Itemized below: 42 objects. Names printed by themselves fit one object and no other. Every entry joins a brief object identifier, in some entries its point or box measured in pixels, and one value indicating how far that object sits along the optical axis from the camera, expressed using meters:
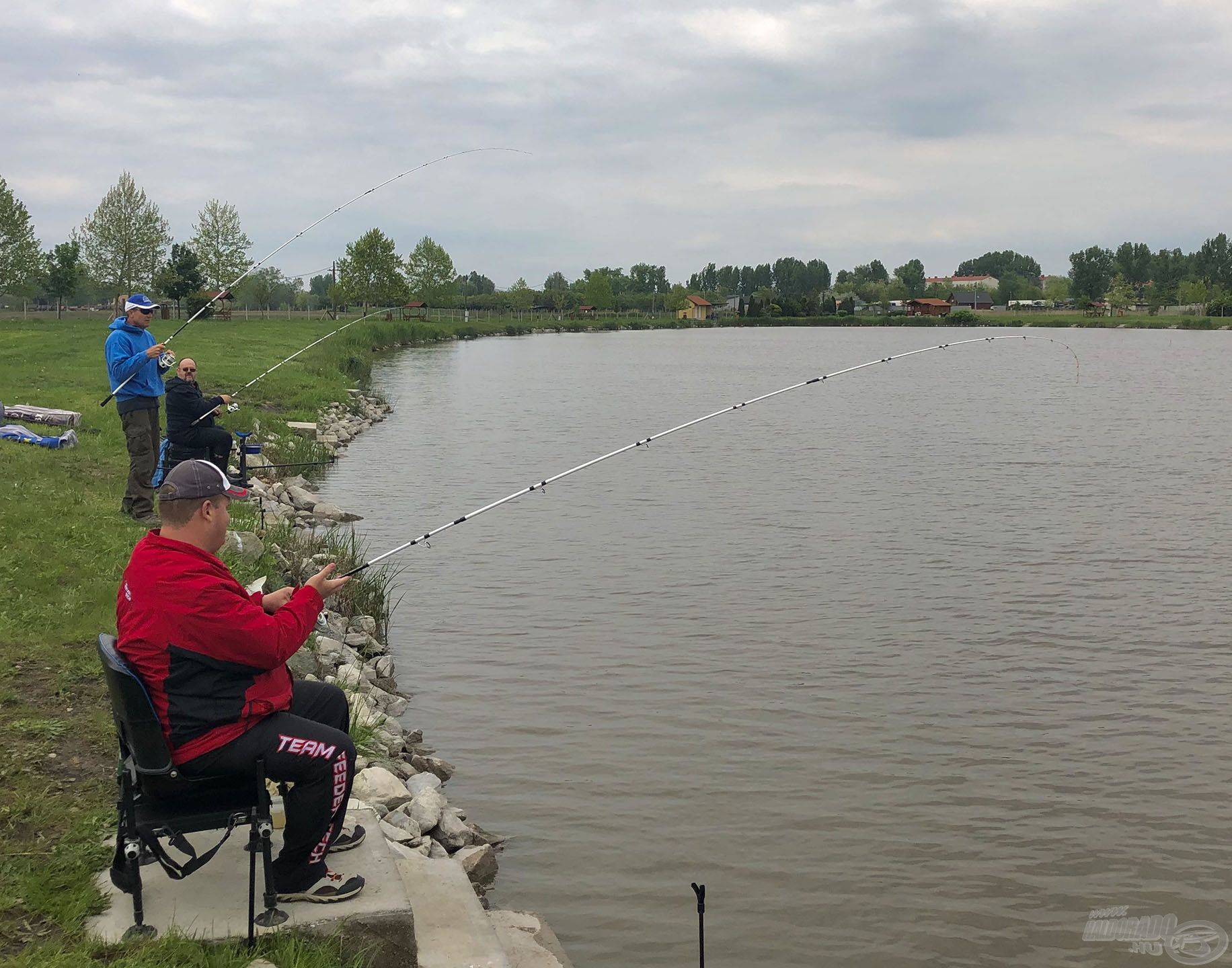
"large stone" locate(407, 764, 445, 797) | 6.91
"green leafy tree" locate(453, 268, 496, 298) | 171.80
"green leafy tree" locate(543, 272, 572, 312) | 144.75
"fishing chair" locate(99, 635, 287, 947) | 3.99
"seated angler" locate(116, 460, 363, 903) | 4.07
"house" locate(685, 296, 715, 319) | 169.88
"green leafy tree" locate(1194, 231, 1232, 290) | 154.62
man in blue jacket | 10.29
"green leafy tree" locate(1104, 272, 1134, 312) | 148.12
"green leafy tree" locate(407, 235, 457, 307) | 113.69
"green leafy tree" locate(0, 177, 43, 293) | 55.66
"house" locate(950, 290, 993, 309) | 180.12
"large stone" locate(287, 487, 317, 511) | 15.87
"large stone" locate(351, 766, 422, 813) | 6.31
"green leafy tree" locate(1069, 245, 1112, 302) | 162.75
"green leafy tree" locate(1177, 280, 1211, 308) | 143.75
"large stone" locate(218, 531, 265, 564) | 9.84
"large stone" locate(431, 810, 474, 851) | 6.50
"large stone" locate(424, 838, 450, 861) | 6.14
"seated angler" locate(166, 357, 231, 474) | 10.64
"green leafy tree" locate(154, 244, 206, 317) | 58.19
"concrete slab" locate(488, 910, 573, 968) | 5.26
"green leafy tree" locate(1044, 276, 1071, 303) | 192.12
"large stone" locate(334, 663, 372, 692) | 8.38
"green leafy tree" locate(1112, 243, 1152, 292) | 163.38
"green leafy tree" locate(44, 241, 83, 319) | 62.78
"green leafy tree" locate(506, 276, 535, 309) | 141.25
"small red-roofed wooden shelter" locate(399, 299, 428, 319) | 85.75
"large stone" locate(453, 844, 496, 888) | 6.30
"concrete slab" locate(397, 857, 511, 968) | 4.42
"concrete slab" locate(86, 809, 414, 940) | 4.14
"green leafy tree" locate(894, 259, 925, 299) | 187.84
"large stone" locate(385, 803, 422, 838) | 6.18
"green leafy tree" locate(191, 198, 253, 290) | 69.50
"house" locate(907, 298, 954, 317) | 152.25
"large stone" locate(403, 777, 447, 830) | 6.42
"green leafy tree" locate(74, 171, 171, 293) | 60.31
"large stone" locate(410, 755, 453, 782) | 7.62
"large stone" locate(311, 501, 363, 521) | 15.62
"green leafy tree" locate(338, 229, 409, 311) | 86.25
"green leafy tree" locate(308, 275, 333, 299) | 158.44
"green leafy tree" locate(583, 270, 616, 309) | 148.12
